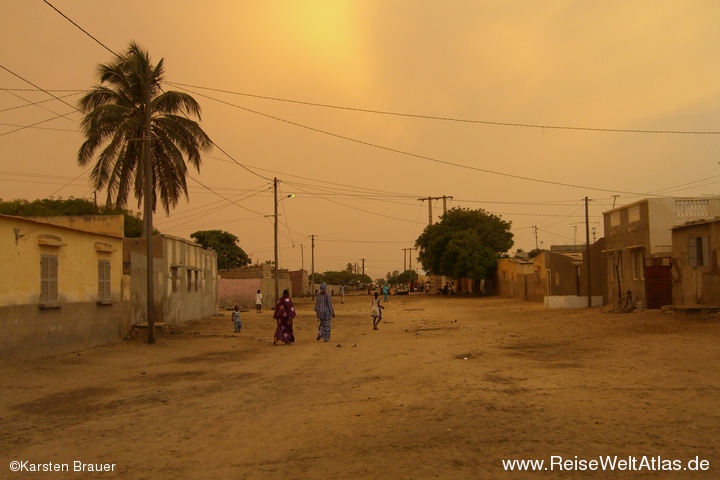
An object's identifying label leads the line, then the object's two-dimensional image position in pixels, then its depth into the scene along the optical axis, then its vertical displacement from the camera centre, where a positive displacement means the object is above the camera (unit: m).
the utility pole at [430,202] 73.41 +8.14
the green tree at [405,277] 169.14 +0.37
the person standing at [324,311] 21.20 -0.95
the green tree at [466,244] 64.25 +3.21
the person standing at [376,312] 26.69 -1.27
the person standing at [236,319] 26.54 -1.41
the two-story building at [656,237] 28.20 +1.48
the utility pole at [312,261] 87.06 +2.48
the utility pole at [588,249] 33.78 +1.28
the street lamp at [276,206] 41.16 +4.30
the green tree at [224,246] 82.19 +4.45
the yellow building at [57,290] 14.81 -0.08
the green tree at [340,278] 161.62 +0.53
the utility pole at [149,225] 20.56 +1.81
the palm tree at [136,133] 27.70 +6.29
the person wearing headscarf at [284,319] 20.28 -1.12
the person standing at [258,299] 39.43 -1.01
